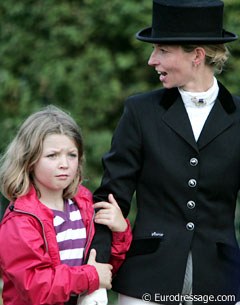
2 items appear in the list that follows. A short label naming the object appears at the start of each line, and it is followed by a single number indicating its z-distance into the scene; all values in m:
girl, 7.82
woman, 8.17
